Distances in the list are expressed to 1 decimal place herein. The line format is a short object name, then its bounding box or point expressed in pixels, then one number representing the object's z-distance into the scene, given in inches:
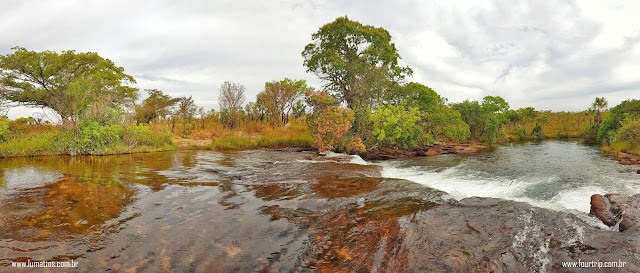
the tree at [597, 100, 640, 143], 959.5
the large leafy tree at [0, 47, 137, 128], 812.0
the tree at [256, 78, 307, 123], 1123.3
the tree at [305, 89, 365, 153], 606.5
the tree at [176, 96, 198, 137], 985.1
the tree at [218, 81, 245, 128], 1027.9
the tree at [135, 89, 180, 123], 1123.3
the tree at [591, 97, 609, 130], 1540.4
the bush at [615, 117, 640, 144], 706.8
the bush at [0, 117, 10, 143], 559.4
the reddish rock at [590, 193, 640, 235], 153.4
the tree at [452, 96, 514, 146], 1169.4
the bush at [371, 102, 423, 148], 669.3
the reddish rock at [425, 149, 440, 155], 757.3
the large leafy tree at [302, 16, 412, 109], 887.1
